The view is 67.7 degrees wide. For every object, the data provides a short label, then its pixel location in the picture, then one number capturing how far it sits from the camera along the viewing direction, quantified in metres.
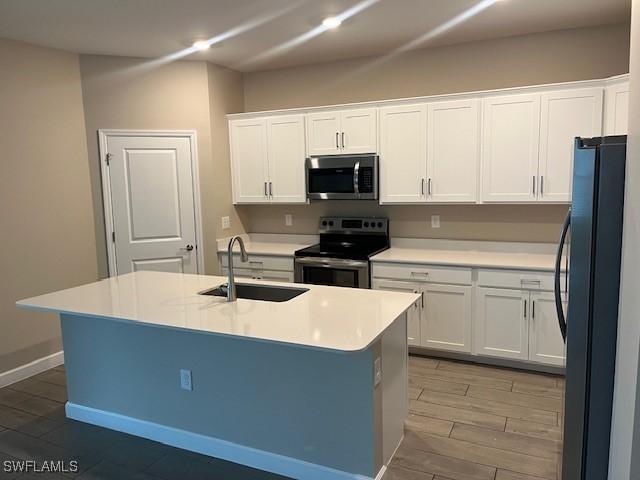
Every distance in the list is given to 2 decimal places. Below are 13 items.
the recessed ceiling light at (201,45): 3.96
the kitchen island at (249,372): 2.28
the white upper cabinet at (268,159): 4.61
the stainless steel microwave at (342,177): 4.25
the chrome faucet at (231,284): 2.56
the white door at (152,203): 4.42
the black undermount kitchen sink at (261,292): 2.96
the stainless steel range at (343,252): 4.12
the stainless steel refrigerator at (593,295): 1.71
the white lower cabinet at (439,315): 3.82
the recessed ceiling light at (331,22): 3.46
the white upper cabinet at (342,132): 4.26
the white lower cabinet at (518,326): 3.54
